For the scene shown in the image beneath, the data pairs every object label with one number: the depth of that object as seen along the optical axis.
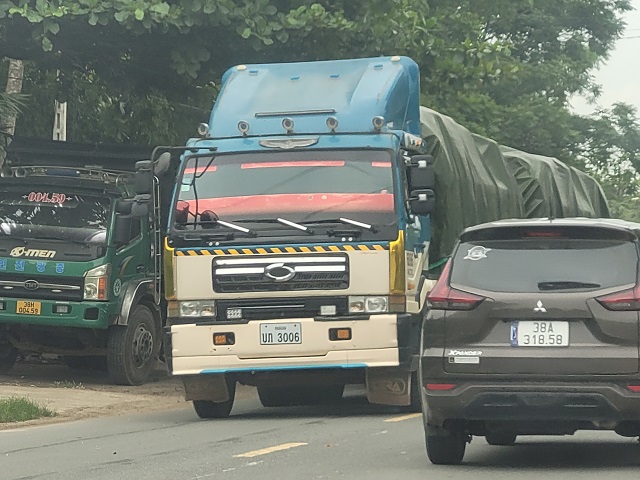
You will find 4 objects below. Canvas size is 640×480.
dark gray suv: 9.45
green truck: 18.45
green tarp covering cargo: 16.25
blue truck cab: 13.75
